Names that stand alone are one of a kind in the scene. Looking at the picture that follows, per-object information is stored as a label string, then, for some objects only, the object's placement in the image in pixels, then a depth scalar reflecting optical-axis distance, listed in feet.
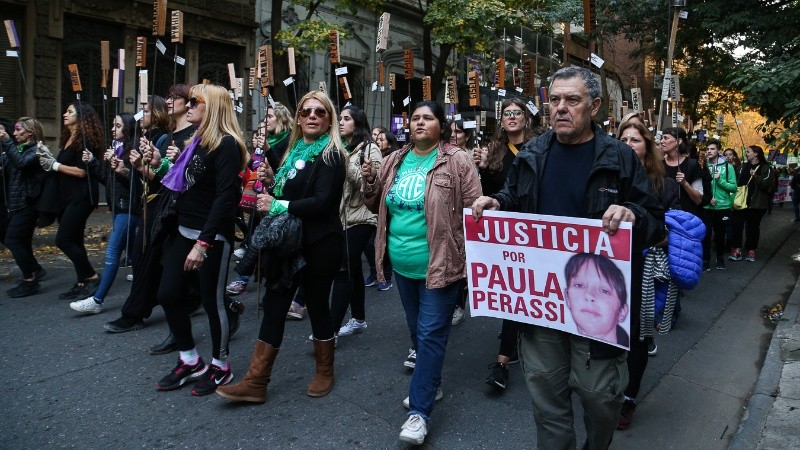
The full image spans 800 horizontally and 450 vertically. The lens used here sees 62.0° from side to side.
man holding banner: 9.09
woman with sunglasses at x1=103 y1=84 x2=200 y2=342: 15.70
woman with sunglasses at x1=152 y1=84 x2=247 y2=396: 13.64
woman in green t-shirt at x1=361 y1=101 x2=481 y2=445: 12.25
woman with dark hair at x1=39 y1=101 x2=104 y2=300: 21.57
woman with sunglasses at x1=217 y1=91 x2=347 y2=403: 13.19
